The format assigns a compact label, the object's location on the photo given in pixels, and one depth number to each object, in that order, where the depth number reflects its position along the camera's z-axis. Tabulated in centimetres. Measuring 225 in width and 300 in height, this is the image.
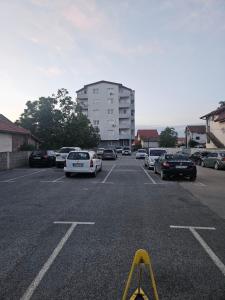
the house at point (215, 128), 3183
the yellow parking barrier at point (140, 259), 238
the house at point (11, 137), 2009
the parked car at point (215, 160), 1788
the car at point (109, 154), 2837
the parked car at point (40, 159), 1836
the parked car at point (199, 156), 2195
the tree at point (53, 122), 3031
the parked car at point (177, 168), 1172
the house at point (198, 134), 6013
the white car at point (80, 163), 1249
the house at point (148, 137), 7545
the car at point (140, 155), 3082
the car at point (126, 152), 4204
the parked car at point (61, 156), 1787
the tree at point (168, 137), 5839
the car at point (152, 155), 1651
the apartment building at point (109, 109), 5945
